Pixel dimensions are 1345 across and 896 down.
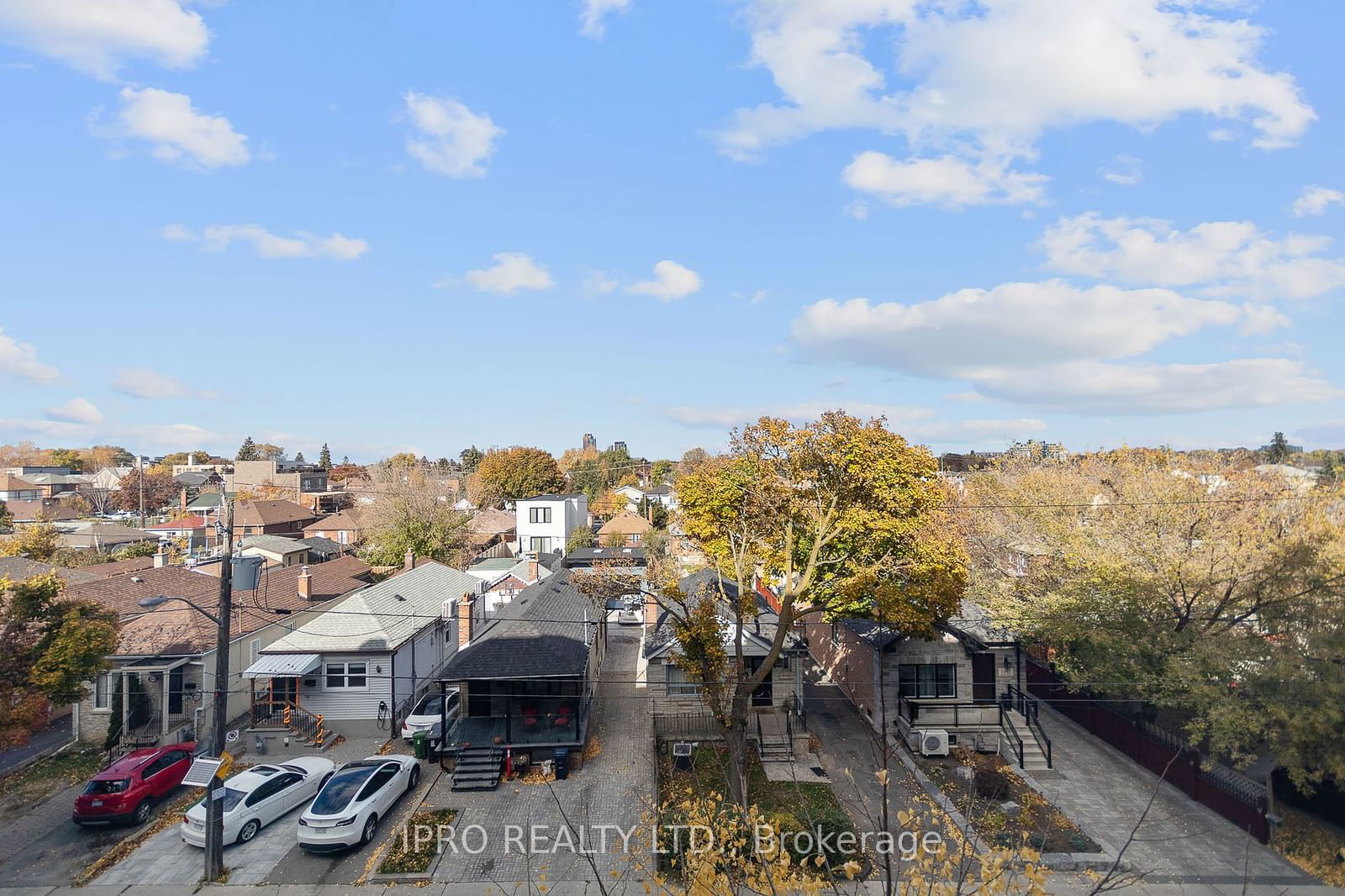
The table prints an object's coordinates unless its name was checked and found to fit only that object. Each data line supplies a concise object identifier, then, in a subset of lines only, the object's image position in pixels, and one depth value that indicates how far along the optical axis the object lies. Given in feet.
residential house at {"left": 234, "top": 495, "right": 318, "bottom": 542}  215.72
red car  60.75
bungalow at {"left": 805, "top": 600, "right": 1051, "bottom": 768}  78.69
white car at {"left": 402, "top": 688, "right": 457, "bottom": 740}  78.23
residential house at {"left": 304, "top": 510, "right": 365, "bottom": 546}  231.30
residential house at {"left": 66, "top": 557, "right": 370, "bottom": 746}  77.66
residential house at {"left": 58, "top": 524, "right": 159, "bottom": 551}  191.52
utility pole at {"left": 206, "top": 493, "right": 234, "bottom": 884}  53.26
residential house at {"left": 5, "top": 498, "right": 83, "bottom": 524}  269.77
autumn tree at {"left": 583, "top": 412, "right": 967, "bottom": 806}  69.67
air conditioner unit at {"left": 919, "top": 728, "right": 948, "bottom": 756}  76.33
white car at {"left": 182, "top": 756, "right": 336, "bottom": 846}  58.03
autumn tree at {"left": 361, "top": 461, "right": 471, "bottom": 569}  171.01
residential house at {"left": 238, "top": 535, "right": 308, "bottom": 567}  163.12
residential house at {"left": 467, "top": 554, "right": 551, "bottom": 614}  136.36
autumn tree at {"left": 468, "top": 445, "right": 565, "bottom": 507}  294.66
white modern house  217.77
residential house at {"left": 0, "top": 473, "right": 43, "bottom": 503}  302.45
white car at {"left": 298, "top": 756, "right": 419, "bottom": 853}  56.59
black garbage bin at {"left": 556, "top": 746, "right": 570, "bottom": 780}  71.31
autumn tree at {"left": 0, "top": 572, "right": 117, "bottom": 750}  59.31
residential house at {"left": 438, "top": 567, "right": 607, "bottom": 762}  73.00
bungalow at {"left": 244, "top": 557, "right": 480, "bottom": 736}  81.41
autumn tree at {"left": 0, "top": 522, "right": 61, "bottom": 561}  135.33
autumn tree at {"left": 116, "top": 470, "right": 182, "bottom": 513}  321.93
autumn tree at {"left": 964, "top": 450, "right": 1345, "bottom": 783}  56.03
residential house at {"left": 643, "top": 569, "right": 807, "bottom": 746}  82.58
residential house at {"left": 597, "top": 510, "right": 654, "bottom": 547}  221.87
